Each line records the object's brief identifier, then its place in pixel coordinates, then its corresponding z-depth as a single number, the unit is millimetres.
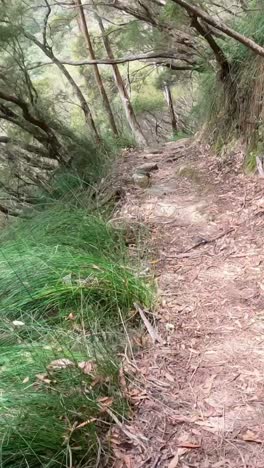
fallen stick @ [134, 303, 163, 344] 2571
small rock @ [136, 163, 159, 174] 5617
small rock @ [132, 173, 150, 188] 5258
